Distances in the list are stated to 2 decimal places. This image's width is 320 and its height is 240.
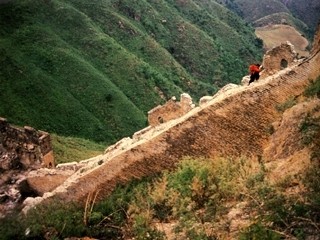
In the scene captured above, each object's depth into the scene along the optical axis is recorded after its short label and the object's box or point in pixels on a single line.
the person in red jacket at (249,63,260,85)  15.57
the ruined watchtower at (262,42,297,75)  17.27
